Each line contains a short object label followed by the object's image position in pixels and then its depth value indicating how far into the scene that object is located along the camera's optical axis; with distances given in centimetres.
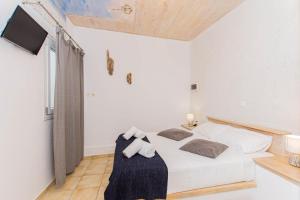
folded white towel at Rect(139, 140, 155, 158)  172
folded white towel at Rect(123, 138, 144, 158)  172
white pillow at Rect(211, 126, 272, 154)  193
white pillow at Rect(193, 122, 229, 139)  246
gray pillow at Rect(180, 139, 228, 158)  178
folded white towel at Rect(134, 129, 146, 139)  252
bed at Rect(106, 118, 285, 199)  156
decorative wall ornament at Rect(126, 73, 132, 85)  365
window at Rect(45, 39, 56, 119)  222
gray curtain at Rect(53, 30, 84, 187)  217
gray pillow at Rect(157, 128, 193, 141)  246
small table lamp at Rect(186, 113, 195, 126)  350
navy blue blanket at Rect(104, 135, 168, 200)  143
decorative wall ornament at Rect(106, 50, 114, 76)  349
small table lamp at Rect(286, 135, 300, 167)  151
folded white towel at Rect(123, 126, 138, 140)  246
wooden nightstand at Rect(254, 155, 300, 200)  137
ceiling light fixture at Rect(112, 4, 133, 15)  258
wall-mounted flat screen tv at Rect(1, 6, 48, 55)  142
